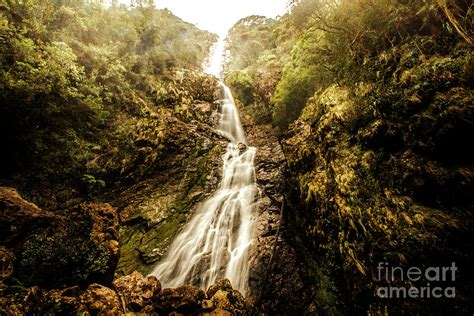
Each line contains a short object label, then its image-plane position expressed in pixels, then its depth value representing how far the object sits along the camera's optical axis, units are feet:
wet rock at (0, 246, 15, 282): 16.67
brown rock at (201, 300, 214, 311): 18.57
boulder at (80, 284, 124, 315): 15.85
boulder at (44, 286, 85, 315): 14.84
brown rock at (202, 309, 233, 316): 17.96
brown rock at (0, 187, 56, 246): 19.60
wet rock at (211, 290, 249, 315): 18.67
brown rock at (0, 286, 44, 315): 12.80
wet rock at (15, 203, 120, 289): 18.12
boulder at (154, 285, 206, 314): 18.52
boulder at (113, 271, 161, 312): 18.49
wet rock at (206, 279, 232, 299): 20.20
